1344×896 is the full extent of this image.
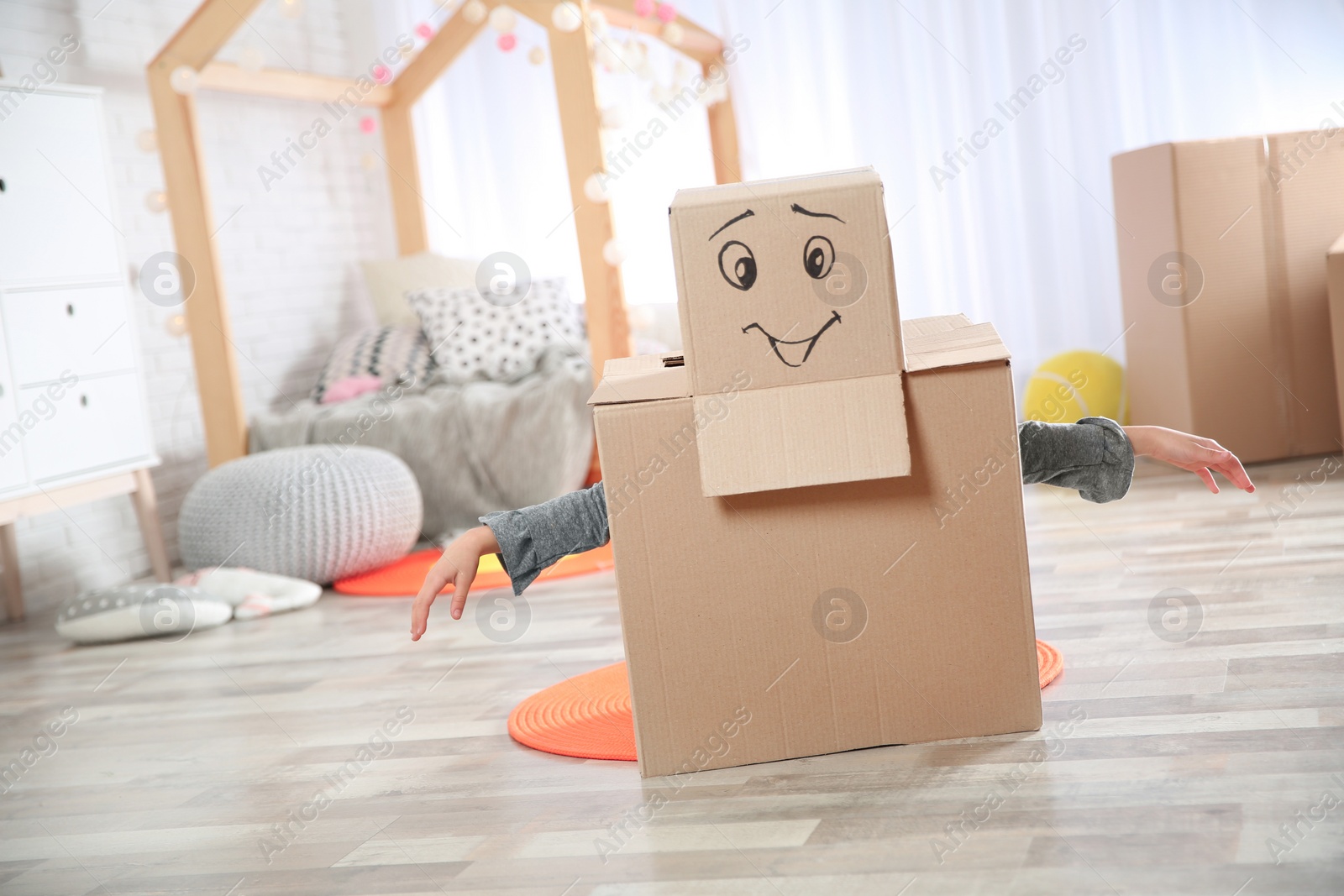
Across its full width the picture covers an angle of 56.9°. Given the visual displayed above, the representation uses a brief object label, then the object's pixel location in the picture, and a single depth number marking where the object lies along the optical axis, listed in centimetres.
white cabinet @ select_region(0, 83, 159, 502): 269
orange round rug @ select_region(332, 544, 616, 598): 280
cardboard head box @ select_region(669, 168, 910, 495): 132
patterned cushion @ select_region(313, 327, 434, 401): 375
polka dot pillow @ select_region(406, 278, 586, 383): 367
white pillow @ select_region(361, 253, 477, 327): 409
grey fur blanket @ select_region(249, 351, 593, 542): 331
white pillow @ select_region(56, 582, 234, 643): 262
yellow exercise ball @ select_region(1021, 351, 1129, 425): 340
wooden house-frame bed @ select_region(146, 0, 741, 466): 307
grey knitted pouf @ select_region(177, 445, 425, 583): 290
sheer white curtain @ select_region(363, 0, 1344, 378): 350
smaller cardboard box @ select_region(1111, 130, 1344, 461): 305
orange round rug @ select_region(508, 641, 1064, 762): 162
